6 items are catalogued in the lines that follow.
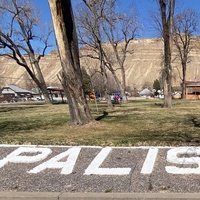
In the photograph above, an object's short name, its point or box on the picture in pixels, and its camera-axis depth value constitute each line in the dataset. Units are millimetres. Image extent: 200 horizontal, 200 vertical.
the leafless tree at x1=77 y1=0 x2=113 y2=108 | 17289
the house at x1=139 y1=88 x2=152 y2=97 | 79205
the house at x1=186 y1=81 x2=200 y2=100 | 44331
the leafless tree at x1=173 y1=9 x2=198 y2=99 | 39529
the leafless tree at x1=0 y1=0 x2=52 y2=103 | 22978
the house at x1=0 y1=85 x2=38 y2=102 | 78983
